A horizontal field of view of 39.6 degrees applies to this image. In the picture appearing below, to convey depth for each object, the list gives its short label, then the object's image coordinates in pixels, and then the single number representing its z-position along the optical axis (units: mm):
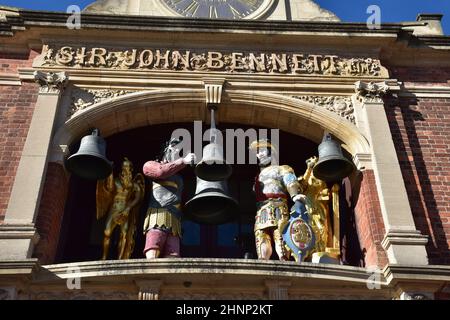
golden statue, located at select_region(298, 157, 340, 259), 8031
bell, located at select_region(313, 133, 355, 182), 8039
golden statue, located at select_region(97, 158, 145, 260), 8156
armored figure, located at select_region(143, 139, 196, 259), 7816
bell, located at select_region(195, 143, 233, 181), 7793
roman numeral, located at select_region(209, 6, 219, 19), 11091
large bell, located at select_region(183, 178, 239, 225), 7777
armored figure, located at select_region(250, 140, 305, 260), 7938
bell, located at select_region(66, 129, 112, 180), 7820
